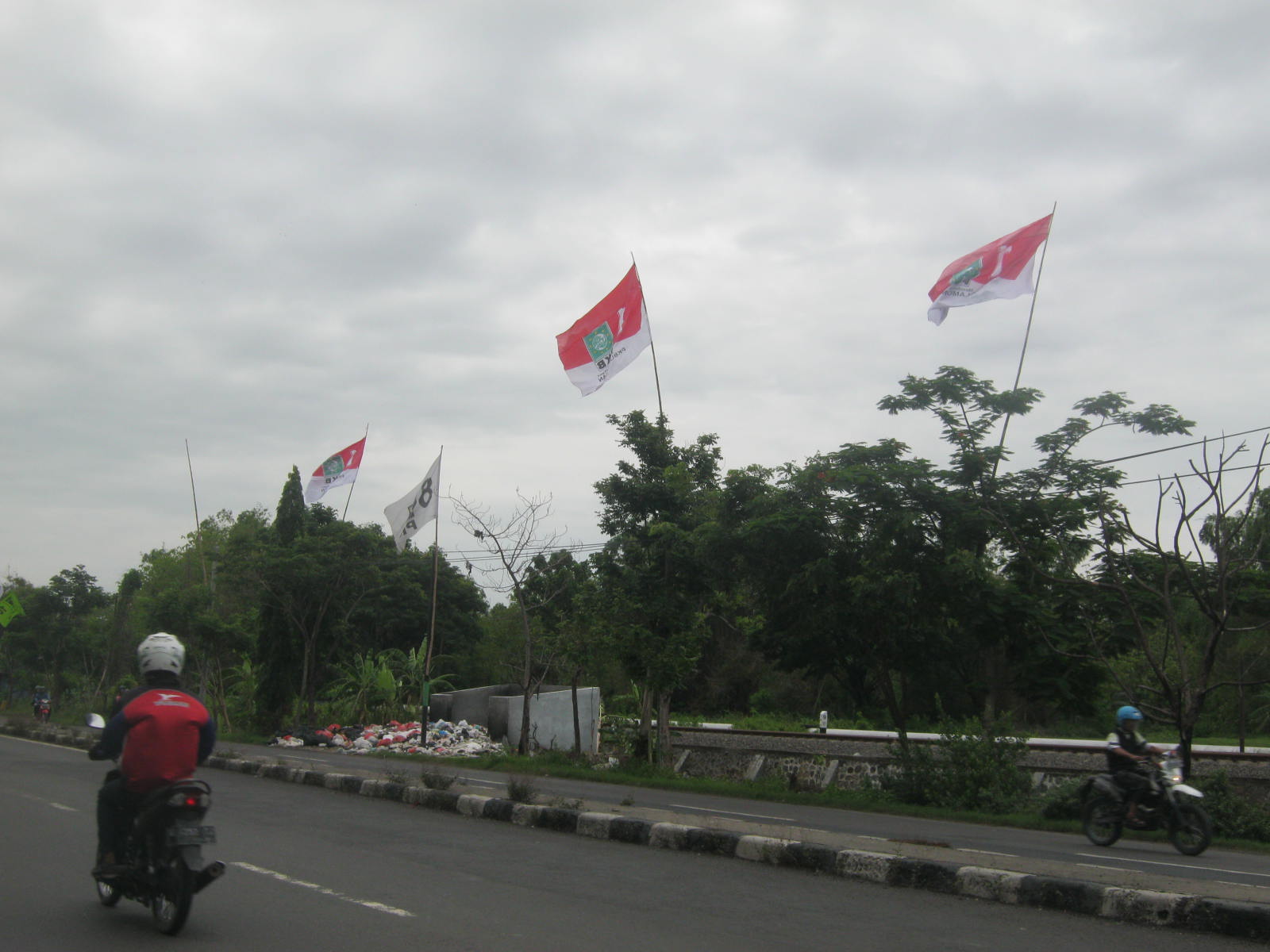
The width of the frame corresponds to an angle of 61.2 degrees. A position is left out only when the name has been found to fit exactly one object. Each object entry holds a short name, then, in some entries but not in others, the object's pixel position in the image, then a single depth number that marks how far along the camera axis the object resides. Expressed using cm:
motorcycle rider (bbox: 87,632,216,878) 584
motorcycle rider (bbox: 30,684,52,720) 4112
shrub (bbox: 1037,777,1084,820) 1555
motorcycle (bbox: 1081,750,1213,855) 1157
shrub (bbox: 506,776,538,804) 1213
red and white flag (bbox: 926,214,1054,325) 1780
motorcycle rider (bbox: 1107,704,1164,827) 1212
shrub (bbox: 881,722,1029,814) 1673
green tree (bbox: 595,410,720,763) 2159
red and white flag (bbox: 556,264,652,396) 2128
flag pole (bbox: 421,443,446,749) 2902
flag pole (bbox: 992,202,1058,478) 1820
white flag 3073
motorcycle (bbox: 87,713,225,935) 552
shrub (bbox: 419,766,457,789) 1342
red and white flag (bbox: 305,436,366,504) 3284
